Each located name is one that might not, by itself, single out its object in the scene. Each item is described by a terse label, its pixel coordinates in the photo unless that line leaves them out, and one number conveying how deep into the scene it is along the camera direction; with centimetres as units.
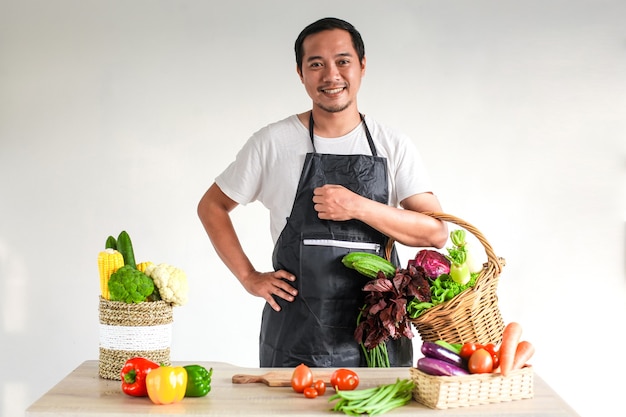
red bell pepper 220
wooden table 207
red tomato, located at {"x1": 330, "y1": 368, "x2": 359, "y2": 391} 227
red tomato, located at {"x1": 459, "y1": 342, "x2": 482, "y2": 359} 219
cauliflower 238
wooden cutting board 236
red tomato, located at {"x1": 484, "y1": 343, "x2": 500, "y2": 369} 219
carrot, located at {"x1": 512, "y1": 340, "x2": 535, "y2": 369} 219
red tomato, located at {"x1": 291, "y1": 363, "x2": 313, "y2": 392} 227
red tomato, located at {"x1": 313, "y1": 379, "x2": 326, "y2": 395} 226
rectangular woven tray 210
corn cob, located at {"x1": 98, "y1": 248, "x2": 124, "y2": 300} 240
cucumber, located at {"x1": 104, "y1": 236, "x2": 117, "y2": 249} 252
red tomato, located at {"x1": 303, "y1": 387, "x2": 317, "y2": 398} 222
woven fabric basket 237
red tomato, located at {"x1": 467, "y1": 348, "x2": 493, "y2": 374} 214
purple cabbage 268
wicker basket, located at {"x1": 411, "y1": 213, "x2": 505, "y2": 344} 257
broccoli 234
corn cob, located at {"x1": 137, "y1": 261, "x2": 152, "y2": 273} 248
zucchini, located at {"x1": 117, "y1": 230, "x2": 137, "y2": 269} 248
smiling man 291
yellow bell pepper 212
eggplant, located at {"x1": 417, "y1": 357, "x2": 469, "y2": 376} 212
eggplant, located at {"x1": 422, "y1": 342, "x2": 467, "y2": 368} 214
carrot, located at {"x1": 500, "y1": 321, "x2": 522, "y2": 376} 214
